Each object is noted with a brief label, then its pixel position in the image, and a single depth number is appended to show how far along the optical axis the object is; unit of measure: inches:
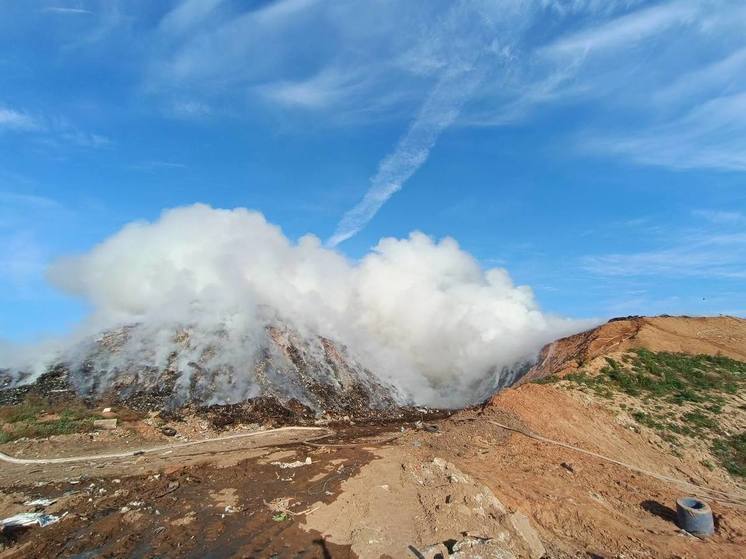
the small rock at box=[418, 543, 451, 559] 329.7
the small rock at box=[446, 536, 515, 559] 334.3
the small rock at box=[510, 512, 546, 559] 377.7
